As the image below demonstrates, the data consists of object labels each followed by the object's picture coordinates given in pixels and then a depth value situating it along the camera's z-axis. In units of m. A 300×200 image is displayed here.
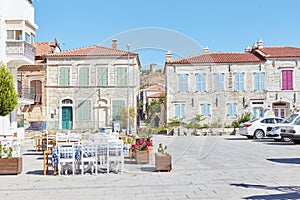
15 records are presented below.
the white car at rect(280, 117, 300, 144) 16.34
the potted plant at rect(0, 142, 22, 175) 8.47
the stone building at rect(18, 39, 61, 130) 31.30
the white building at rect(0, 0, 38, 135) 19.52
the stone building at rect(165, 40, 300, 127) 31.17
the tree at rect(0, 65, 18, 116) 14.61
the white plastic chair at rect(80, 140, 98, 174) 8.38
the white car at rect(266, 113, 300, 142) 18.95
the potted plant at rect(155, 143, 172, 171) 8.63
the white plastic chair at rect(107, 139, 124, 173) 8.59
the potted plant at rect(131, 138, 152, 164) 10.17
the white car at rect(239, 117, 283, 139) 20.88
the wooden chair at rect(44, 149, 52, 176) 8.57
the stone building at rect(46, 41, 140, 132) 31.02
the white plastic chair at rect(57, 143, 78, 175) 8.28
